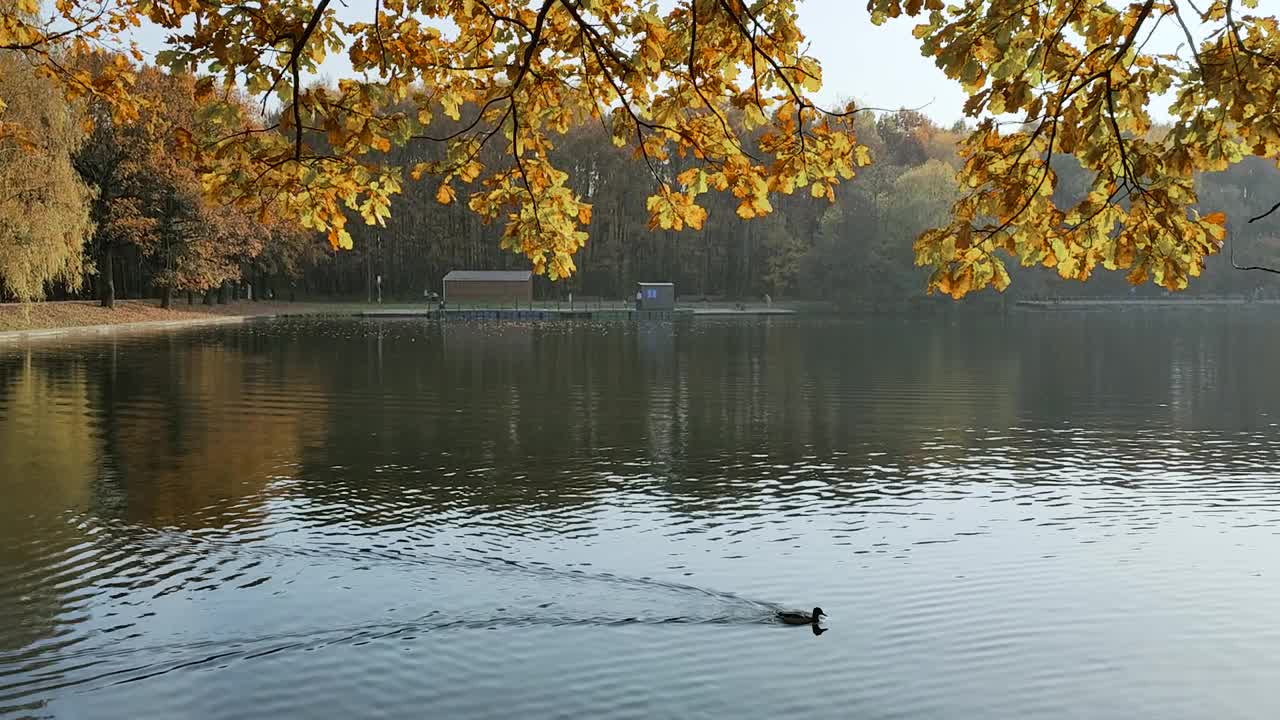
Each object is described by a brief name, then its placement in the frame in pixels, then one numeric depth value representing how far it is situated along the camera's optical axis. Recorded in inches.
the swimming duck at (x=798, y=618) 410.0
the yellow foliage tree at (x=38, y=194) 1732.3
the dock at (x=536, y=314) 3004.4
